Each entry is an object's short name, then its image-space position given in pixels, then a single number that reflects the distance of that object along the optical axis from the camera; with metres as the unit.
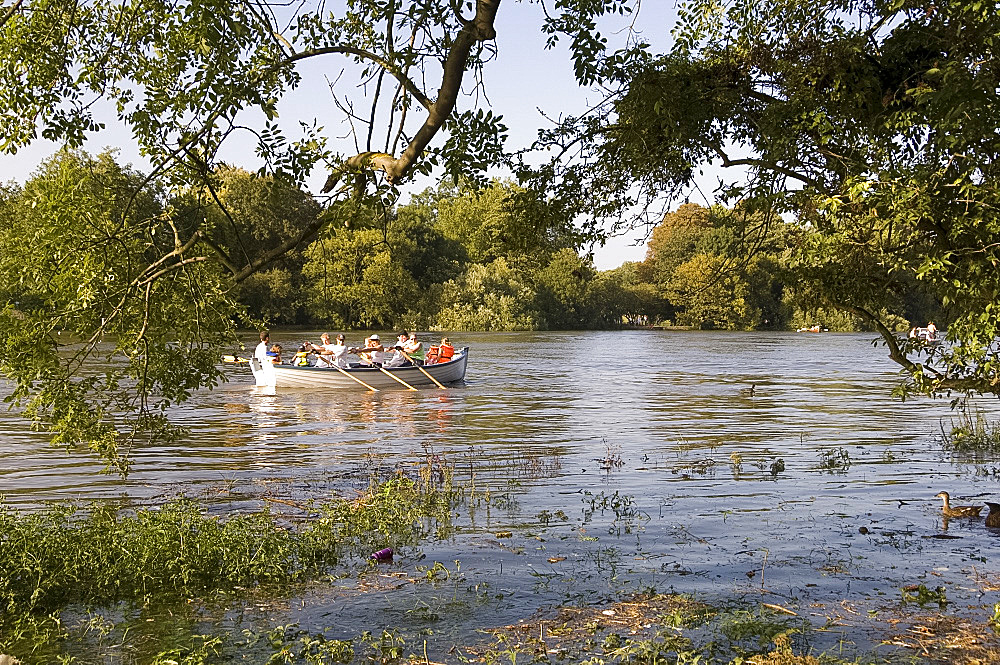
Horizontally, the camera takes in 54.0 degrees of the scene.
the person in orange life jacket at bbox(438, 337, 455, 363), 31.19
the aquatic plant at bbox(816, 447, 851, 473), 14.03
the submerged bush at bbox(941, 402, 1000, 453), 15.27
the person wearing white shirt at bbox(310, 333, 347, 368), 30.11
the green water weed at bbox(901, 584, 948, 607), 7.33
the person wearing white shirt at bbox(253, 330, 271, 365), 28.77
